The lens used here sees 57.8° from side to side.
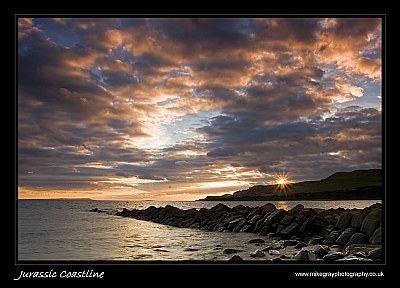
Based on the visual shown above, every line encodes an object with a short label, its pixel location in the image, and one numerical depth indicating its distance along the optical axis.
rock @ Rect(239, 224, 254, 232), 29.89
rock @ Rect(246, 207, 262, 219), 32.82
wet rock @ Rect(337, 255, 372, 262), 12.95
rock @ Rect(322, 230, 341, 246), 20.03
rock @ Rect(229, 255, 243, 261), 15.20
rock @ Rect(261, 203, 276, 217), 32.19
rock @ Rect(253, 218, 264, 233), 29.05
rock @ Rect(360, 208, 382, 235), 18.84
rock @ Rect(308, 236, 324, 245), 21.05
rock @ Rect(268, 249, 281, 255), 18.15
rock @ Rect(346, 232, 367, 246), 18.58
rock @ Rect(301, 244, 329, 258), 16.69
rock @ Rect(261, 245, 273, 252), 19.17
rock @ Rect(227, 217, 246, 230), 31.41
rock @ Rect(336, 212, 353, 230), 21.65
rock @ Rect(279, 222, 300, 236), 25.05
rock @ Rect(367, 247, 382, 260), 14.02
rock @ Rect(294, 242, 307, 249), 19.84
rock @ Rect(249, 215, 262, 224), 30.52
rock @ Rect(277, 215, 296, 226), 26.73
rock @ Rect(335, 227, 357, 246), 19.39
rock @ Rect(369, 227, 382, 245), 17.52
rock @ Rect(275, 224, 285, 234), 26.16
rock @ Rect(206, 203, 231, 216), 38.94
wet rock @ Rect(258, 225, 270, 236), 27.13
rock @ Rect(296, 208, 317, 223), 26.23
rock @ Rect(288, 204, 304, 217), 28.08
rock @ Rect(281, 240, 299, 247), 20.97
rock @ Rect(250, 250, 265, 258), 17.41
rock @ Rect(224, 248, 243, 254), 18.94
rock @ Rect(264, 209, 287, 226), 27.98
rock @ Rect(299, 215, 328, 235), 24.69
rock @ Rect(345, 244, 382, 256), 16.34
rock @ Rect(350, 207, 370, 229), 20.34
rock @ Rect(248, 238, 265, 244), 22.74
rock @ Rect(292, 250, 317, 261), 15.02
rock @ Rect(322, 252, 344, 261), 14.66
